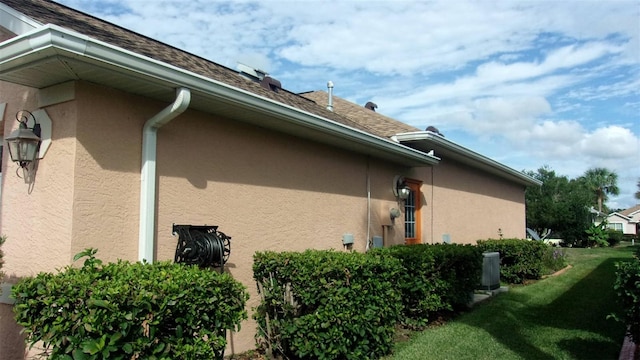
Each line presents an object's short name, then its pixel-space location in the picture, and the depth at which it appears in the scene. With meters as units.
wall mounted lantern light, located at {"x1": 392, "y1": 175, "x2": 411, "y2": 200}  10.41
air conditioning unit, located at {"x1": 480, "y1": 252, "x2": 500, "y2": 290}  10.54
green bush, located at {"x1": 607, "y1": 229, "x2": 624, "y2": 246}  37.83
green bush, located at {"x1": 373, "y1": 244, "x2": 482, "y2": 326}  7.64
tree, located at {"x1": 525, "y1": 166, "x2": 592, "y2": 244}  34.06
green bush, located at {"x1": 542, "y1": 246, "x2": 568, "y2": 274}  14.89
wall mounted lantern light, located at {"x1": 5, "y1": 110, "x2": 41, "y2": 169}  4.79
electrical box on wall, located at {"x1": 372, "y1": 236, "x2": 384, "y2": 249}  9.40
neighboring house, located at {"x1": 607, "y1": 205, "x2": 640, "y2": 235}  68.54
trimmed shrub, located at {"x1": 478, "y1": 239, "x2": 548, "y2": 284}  12.59
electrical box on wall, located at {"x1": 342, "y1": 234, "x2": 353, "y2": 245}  8.55
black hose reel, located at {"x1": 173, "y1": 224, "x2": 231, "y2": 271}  5.26
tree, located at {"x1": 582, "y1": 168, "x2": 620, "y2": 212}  64.12
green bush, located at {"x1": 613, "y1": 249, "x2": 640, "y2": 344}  5.27
